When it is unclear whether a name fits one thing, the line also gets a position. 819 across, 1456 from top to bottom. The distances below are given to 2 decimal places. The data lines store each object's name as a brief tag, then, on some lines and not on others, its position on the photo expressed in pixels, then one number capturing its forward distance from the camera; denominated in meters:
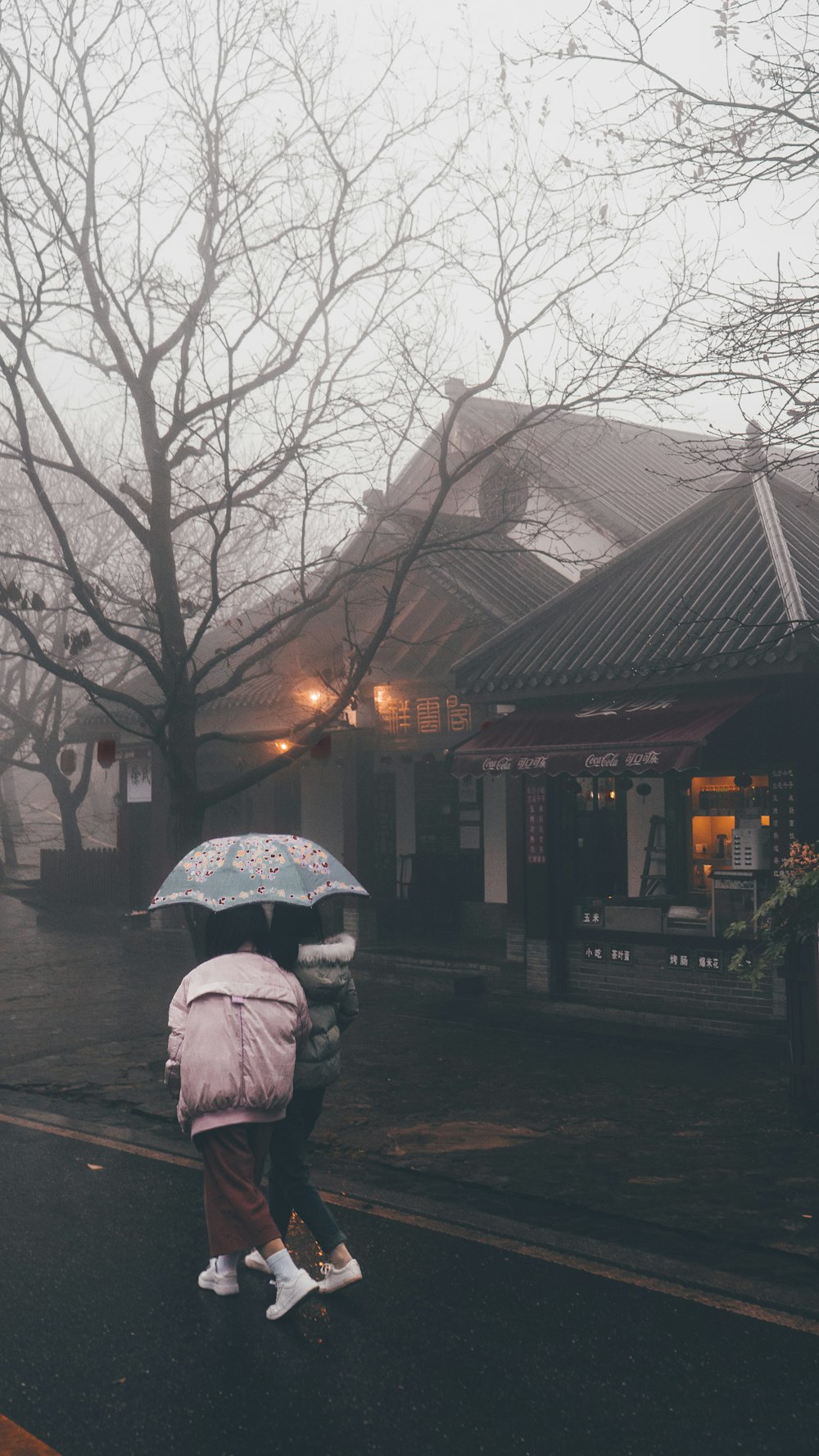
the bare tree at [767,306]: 7.97
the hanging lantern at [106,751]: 23.81
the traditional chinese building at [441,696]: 16.72
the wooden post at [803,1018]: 8.50
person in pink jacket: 5.02
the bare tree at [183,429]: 10.77
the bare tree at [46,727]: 27.31
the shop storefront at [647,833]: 11.64
